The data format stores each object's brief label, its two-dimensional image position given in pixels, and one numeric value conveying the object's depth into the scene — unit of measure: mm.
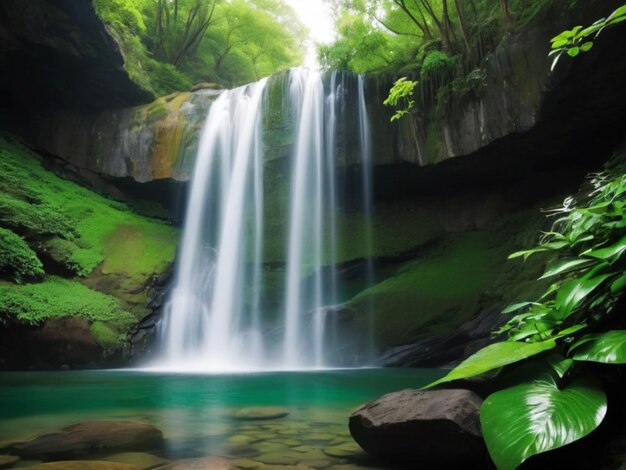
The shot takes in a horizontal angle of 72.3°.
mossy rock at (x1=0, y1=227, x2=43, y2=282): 9430
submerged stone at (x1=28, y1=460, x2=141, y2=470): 2227
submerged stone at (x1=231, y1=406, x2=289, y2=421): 3801
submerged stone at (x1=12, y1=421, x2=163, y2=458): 2663
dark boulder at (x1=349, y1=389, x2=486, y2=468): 1989
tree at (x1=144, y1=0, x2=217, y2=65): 19203
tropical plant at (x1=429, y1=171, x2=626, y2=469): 1412
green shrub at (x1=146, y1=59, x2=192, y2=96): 16281
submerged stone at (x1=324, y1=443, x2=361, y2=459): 2609
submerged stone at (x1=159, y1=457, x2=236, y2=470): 2352
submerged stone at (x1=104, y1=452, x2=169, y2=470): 2438
